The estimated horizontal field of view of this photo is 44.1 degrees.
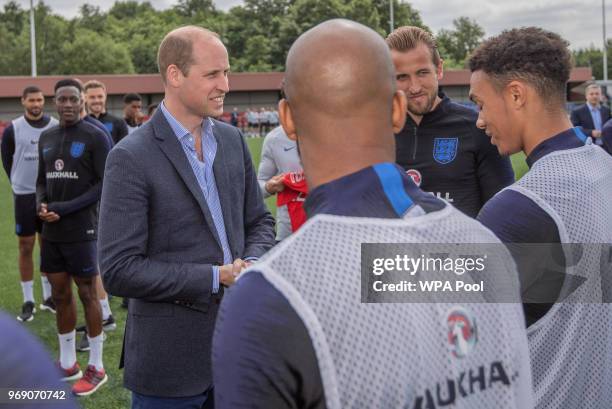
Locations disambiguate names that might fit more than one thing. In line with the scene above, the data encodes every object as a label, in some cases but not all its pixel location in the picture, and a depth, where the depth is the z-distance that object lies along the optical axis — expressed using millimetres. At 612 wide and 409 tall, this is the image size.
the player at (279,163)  6075
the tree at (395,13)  88869
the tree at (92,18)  106000
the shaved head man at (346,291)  1354
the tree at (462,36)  108125
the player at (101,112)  9148
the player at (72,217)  6195
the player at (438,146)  3977
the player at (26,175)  8258
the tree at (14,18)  106125
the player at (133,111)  10312
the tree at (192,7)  116312
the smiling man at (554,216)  2180
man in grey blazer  3135
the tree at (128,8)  120500
